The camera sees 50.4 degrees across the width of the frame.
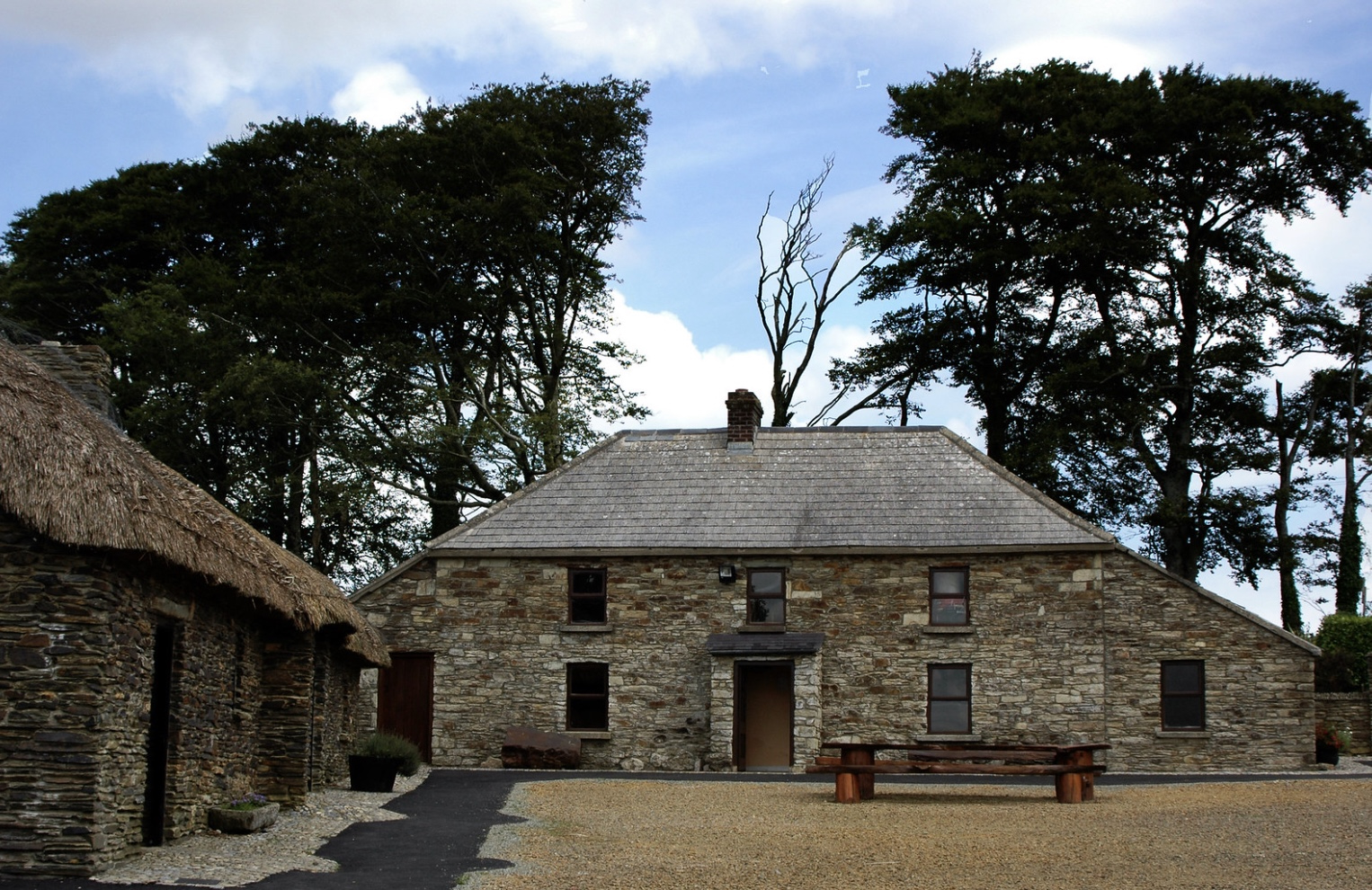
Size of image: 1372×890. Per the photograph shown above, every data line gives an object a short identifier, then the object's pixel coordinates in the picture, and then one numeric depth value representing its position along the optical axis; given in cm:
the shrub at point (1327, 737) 2734
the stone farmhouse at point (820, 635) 2752
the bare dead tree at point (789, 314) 4316
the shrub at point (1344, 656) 3244
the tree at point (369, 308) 3650
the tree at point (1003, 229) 3775
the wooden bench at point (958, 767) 1927
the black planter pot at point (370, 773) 2066
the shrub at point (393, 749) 2148
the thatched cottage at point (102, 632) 1127
